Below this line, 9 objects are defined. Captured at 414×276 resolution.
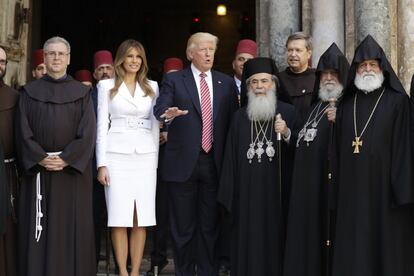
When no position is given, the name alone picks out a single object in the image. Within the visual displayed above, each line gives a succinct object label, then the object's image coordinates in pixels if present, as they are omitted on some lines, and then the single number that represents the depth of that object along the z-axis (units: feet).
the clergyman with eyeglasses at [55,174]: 34.45
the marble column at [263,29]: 48.55
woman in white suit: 36.83
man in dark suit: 37.19
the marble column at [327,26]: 46.11
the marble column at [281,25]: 47.01
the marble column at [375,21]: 43.73
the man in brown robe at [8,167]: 34.65
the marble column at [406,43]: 45.65
